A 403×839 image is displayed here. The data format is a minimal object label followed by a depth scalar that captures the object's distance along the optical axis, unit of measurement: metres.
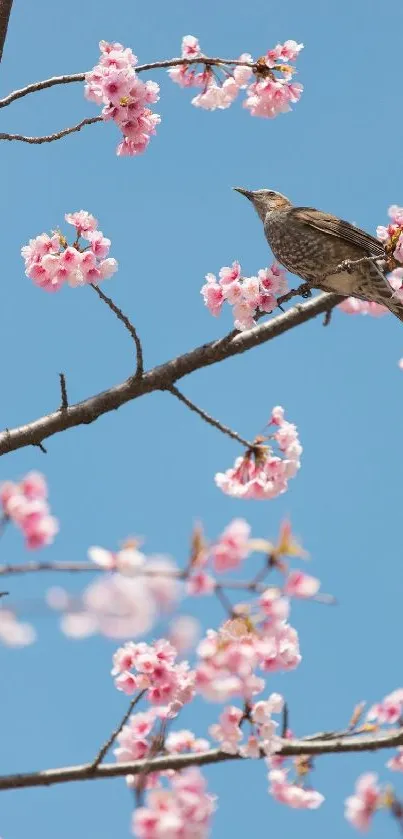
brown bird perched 12.84
